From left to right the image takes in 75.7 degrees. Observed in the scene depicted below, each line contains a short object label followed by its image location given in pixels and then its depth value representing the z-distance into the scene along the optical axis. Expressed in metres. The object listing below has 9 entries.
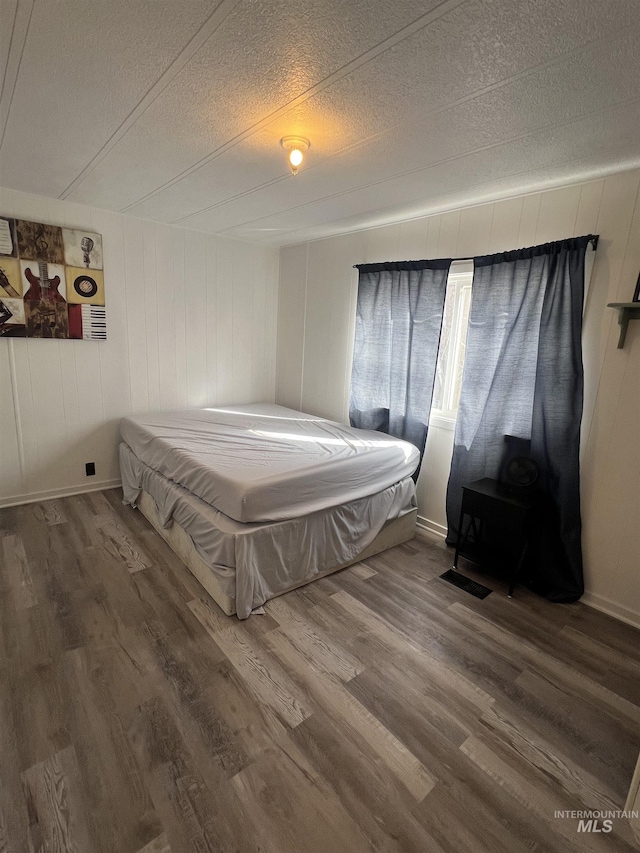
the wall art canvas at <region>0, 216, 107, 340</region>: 2.97
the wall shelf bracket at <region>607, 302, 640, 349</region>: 2.09
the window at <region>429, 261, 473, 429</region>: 2.94
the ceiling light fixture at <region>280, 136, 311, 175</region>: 1.85
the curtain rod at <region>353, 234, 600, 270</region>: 2.17
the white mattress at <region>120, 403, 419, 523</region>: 2.19
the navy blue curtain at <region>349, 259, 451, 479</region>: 2.95
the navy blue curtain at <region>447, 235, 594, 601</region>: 2.30
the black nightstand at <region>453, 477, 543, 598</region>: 2.35
